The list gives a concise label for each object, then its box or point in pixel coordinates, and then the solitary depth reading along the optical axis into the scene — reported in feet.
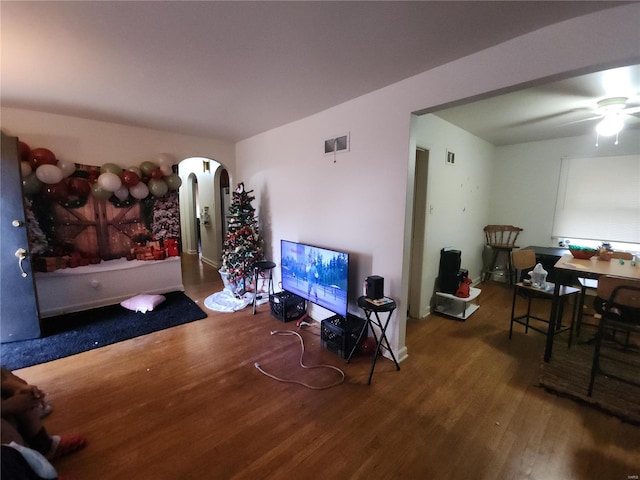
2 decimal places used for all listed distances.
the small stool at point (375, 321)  7.14
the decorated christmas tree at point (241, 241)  12.59
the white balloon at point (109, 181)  11.40
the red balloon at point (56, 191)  10.84
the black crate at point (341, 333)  8.21
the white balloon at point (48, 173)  9.99
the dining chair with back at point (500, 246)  15.23
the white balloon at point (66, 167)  10.69
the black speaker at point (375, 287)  7.46
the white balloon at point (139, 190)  12.48
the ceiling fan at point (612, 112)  8.44
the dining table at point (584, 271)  7.17
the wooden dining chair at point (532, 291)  8.63
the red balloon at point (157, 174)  12.76
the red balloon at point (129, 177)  12.04
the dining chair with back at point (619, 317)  6.28
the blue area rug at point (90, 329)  8.36
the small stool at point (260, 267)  11.71
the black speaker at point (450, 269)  11.28
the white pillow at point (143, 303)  11.51
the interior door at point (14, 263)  8.43
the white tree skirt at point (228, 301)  11.96
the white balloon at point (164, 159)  12.90
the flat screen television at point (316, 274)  8.75
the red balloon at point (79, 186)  11.23
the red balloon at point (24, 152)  9.84
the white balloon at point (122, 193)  12.15
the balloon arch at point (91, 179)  10.12
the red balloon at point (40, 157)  10.13
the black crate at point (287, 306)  10.81
